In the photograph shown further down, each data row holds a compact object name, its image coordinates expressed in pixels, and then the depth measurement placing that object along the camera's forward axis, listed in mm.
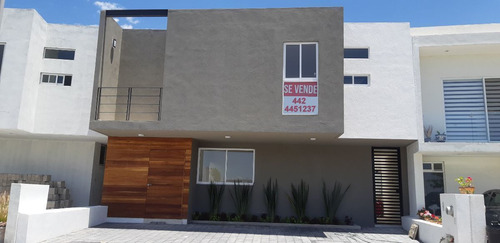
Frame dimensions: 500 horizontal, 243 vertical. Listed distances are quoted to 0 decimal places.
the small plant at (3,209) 7955
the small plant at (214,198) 11962
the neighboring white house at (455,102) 10945
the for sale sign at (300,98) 9719
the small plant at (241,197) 11856
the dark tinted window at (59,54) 12242
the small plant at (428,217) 9516
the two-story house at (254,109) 9859
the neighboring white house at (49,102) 11375
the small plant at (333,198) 11781
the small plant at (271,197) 11891
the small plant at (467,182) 8695
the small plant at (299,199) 11719
